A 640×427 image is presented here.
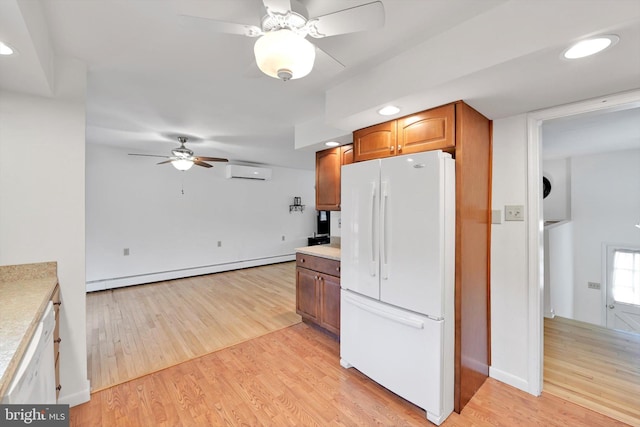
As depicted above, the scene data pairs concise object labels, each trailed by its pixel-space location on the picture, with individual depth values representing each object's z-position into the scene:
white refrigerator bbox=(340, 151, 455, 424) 1.67
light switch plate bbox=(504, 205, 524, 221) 1.99
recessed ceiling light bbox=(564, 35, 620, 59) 1.13
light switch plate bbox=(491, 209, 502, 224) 2.08
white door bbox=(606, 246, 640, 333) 3.91
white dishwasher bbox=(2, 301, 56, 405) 0.92
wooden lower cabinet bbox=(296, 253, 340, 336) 2.69
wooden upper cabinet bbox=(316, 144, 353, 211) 3.08
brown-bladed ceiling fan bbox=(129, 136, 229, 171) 3.77
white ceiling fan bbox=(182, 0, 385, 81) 1.07
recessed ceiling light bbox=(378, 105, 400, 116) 1.88
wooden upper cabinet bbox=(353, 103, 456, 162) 1.79
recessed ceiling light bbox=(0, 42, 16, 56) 1.27
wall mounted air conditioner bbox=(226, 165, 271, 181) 5.58
